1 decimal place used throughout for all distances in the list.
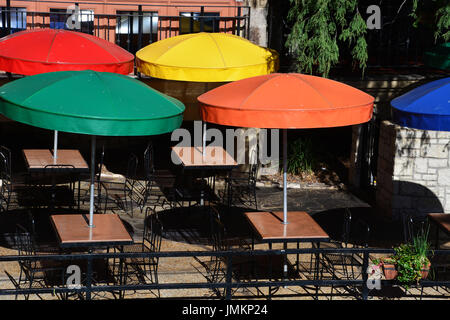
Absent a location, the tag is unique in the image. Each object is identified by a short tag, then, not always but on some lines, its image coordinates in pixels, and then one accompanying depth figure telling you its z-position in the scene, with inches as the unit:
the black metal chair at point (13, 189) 544.4
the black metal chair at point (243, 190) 574.1
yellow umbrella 520.4
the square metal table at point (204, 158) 536.4
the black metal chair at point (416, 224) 549.8
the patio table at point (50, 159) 517.0
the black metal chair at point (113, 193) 564.7
